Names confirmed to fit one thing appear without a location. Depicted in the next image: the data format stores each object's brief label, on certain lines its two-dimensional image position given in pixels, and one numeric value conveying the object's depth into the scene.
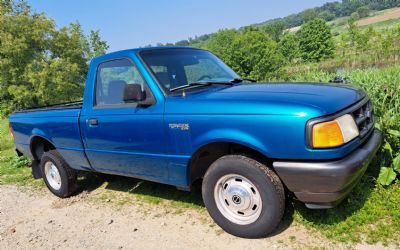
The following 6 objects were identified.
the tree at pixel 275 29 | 98.69
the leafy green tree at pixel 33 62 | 28.34
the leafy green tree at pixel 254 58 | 32.22
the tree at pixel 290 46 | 69.18
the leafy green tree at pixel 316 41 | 67.44
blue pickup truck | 2.83
